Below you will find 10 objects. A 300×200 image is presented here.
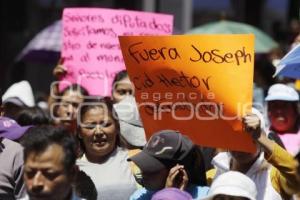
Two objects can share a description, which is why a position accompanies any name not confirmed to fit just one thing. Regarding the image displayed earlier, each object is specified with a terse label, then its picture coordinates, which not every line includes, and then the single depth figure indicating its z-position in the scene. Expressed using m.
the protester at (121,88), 11.92
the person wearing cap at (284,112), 11.74
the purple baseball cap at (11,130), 9.61
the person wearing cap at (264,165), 8.16
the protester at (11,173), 8.76
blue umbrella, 9.32
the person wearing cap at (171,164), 7.82
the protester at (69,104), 12.16
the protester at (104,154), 9.15
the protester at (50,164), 6.83
